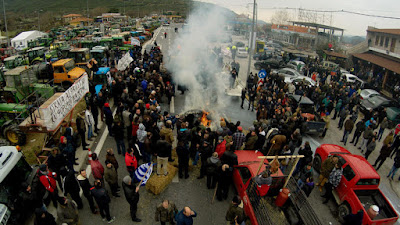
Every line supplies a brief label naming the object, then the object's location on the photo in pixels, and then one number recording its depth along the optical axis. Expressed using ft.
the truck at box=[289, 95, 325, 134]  38.51
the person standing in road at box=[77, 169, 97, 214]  19.29
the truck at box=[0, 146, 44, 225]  18.01
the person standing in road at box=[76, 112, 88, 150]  27.94
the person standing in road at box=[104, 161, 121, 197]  21.18
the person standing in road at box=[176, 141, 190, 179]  24.43
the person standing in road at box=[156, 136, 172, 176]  24.29
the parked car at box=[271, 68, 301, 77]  72.92
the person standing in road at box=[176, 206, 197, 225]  16.61
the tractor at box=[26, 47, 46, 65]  69.21
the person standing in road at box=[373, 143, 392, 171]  30.55
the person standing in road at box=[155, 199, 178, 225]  17.76
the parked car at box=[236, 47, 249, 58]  116.47
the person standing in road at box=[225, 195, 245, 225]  17.41
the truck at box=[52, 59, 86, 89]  47.96
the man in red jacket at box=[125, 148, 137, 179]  23.40
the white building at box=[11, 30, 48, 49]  110.32
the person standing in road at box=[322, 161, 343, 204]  24.61
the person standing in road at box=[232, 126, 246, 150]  28.27
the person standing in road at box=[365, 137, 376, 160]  31.91
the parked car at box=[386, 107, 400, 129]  47.01
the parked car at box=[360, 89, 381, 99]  59.28
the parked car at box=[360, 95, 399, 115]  52.29
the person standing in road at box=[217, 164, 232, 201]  21.89
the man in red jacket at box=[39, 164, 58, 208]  19.39
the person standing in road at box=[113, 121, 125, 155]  26.91
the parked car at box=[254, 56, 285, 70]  88.39
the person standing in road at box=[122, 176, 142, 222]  18.48
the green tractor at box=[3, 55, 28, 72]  61.82
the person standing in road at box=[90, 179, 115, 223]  18.43
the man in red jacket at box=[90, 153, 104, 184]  21.20
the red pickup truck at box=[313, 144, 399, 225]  22.29
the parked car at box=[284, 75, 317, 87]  64.50
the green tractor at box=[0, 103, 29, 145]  30.72
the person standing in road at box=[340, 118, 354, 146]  36.94
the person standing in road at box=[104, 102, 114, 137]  30.78
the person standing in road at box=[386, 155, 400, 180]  29.19
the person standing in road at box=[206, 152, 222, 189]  22.52
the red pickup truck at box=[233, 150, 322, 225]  19.35
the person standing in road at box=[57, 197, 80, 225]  17.03
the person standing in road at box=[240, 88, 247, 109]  47.76
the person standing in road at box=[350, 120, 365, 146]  36.91
